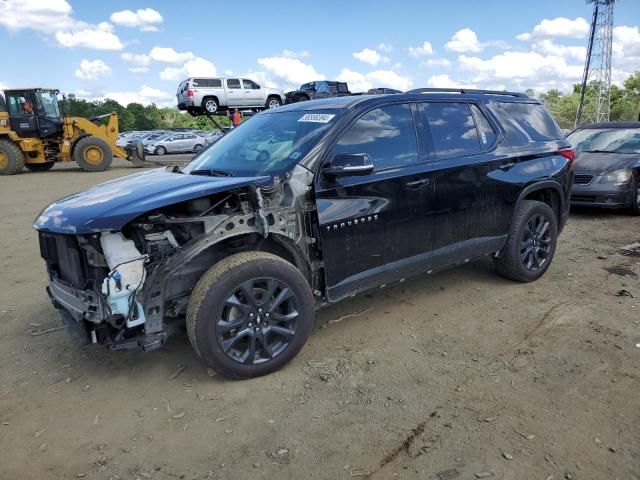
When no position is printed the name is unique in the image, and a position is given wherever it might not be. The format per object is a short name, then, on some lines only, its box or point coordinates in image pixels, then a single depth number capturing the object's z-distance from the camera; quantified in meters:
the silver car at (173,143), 28.52
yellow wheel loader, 16.97
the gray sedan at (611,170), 8.12
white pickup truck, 22.58
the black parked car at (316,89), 23.23
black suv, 3.03
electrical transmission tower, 44.09
